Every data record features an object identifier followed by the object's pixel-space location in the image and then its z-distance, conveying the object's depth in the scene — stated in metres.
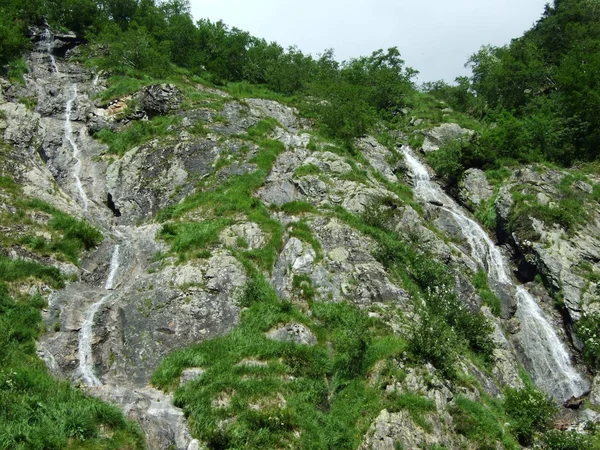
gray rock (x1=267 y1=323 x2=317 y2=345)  18.78
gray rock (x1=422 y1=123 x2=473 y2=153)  42.28
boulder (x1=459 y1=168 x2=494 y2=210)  34.52
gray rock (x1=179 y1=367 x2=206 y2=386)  16.33
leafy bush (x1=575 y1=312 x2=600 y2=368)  21.83
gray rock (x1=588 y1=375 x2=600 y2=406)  20.77
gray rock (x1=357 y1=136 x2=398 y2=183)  35.97
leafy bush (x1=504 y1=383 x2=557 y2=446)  17.53
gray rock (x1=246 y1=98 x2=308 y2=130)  39.51
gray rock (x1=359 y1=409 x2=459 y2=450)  14.69
